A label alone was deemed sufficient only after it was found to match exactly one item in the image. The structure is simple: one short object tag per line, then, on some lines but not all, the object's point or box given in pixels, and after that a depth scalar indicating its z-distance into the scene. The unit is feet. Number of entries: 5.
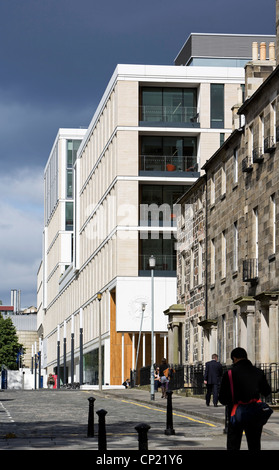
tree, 427.33
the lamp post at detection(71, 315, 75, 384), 276.74
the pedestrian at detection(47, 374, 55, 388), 295.69
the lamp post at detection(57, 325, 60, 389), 287.28
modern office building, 225.97
